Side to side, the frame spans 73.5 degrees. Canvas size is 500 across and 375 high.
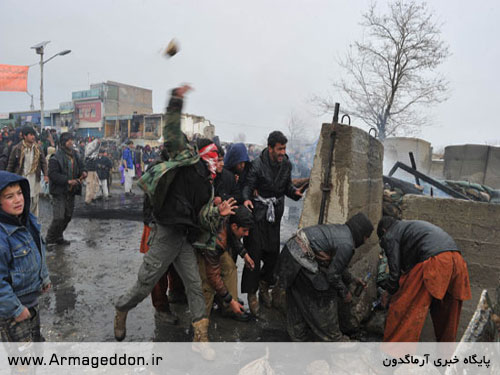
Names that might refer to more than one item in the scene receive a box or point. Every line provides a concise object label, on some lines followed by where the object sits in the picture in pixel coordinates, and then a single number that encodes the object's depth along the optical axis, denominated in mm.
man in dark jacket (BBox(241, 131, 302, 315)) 3871
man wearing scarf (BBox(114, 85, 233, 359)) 2748
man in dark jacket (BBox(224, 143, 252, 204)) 4191
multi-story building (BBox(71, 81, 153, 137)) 41812
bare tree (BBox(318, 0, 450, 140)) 14148
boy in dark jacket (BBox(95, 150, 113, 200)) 10690
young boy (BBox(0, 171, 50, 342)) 2062
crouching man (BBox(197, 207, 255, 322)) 3320
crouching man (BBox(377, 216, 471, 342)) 2945
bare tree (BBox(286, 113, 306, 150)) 48875
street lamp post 18406
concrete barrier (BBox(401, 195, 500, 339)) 4102
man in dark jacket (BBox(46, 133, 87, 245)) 5543
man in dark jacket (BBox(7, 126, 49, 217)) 5809
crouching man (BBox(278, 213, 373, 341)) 3084
